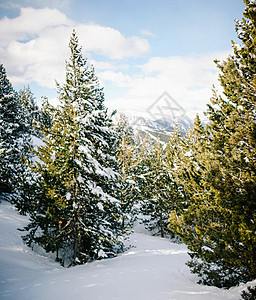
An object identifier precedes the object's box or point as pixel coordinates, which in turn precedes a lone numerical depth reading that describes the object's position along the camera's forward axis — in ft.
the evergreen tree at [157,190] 62.13
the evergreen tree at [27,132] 30.91
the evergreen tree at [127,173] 50.72
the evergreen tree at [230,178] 15.25
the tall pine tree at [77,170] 29.22
